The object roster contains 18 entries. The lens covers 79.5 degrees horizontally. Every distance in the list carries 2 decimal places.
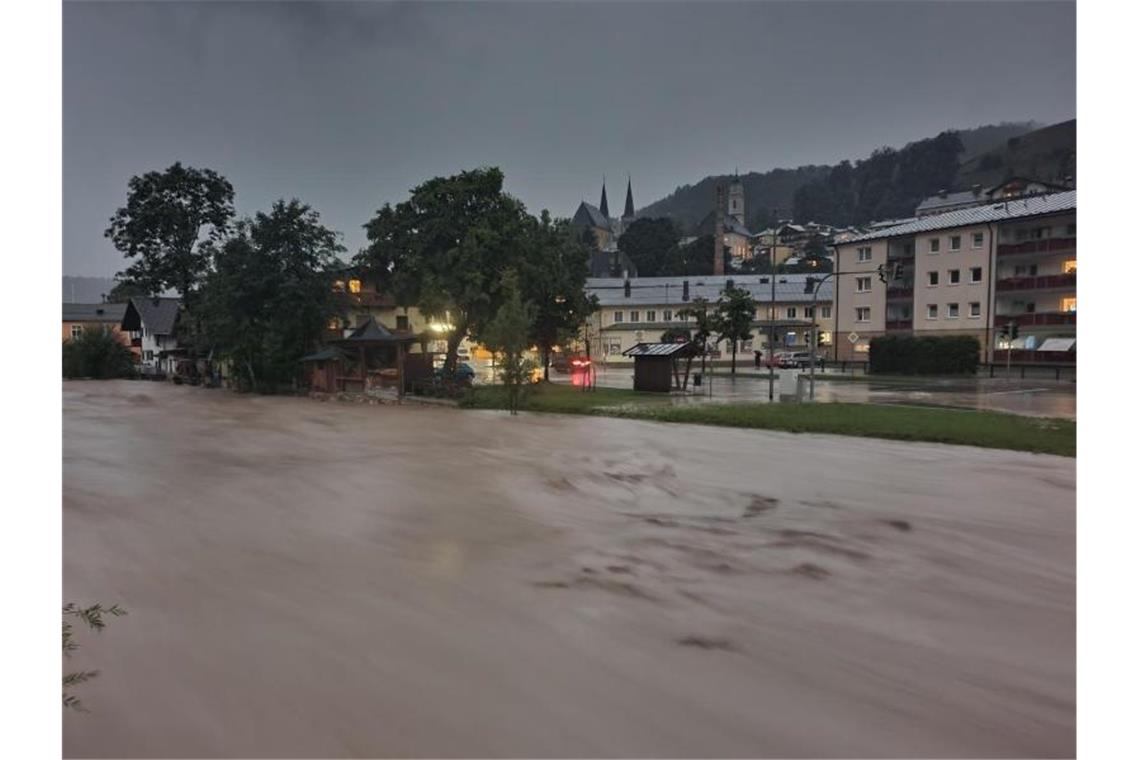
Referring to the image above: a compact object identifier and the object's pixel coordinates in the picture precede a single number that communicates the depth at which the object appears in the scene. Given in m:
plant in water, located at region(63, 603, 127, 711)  5.03
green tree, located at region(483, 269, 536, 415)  28.28
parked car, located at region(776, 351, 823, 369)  56.12
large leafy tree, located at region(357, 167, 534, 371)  35.81
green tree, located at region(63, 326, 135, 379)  60.62
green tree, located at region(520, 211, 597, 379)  38.81
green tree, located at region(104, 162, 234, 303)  58.41
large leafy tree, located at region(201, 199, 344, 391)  41.19
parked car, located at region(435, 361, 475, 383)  37.03
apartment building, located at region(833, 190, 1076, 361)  49.94
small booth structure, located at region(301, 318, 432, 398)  36.64
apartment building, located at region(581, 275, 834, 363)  77.62
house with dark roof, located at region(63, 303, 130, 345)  89.38
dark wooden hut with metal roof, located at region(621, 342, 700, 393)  34.62
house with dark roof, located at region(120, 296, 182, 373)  69.88
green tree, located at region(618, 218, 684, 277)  132.50
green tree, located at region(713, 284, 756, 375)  49.88
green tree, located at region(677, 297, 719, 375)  37.01
